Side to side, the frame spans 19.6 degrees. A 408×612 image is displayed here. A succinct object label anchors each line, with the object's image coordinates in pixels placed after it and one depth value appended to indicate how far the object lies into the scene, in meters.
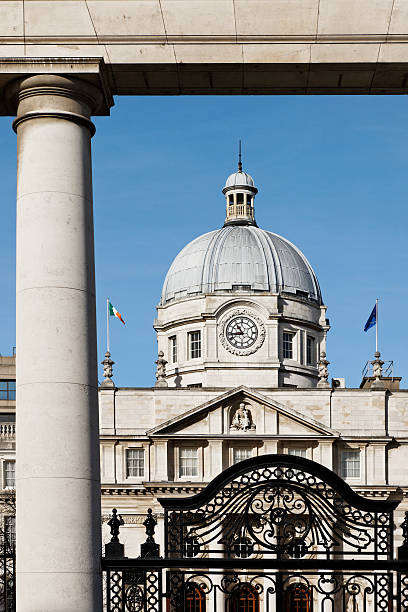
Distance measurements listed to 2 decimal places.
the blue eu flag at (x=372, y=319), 76.31
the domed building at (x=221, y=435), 69.94
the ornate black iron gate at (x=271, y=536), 10.42
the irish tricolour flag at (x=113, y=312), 74.50
